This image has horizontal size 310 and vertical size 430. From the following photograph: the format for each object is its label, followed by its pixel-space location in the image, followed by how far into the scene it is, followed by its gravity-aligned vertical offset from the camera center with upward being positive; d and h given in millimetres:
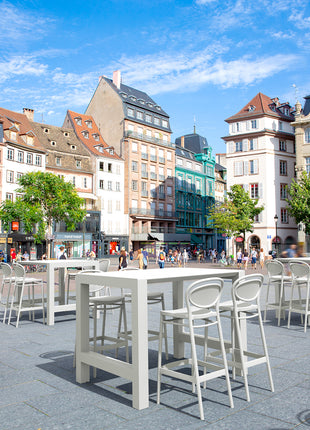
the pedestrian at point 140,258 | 22016 -467
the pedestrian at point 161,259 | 29938 -712
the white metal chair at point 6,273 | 8954 -500
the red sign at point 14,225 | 30953 +1668
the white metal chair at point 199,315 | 3973 -613
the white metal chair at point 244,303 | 4402 -576
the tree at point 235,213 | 40938 +3563
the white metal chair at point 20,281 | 8438 -625
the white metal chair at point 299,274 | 7836 -467
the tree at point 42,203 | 36562 +3844
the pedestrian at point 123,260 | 20622 -530
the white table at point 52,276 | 8547 -522
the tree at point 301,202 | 46438 +4696
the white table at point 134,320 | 4031 -694
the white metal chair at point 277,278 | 8414 -568
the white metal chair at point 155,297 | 5731 -662
